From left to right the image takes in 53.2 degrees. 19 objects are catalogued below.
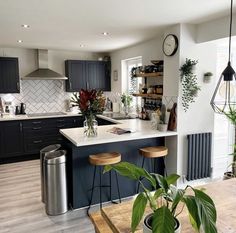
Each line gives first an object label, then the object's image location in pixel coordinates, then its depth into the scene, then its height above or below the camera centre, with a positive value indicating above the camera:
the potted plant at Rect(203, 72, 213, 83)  3.49 +0.19
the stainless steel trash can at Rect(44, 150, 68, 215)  2.89 -1.14
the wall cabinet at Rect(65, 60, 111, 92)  5.59 +0.38
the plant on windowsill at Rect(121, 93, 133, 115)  5.10 -0.23
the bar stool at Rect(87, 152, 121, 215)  2.77 -0.81
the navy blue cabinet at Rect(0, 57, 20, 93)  4.98 +0.35
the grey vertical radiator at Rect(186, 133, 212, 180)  3.55 -1.01
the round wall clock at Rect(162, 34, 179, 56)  3.35 +0.66
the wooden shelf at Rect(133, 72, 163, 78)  3.82 +0.27
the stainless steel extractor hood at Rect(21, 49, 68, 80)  5.19 +0.42
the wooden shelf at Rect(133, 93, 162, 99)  3.90 -0.10
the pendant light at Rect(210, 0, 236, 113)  1.40 +0.02
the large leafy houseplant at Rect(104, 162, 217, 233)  0.85 -0.45
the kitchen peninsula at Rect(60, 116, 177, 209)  3.01 -0.81
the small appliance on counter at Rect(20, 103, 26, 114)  5.36 -0.38
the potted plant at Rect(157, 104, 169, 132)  3.44 -0.47
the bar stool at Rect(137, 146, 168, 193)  3.07 -0.81
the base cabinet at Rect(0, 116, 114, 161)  4.84 -0.92
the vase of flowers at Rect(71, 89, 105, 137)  2.88 -0.16
